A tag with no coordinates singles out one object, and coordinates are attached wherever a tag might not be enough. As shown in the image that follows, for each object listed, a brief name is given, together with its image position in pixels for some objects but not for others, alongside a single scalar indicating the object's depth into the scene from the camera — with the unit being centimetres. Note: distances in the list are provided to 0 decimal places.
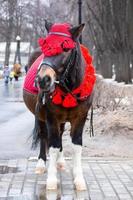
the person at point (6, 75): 4806
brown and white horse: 650
